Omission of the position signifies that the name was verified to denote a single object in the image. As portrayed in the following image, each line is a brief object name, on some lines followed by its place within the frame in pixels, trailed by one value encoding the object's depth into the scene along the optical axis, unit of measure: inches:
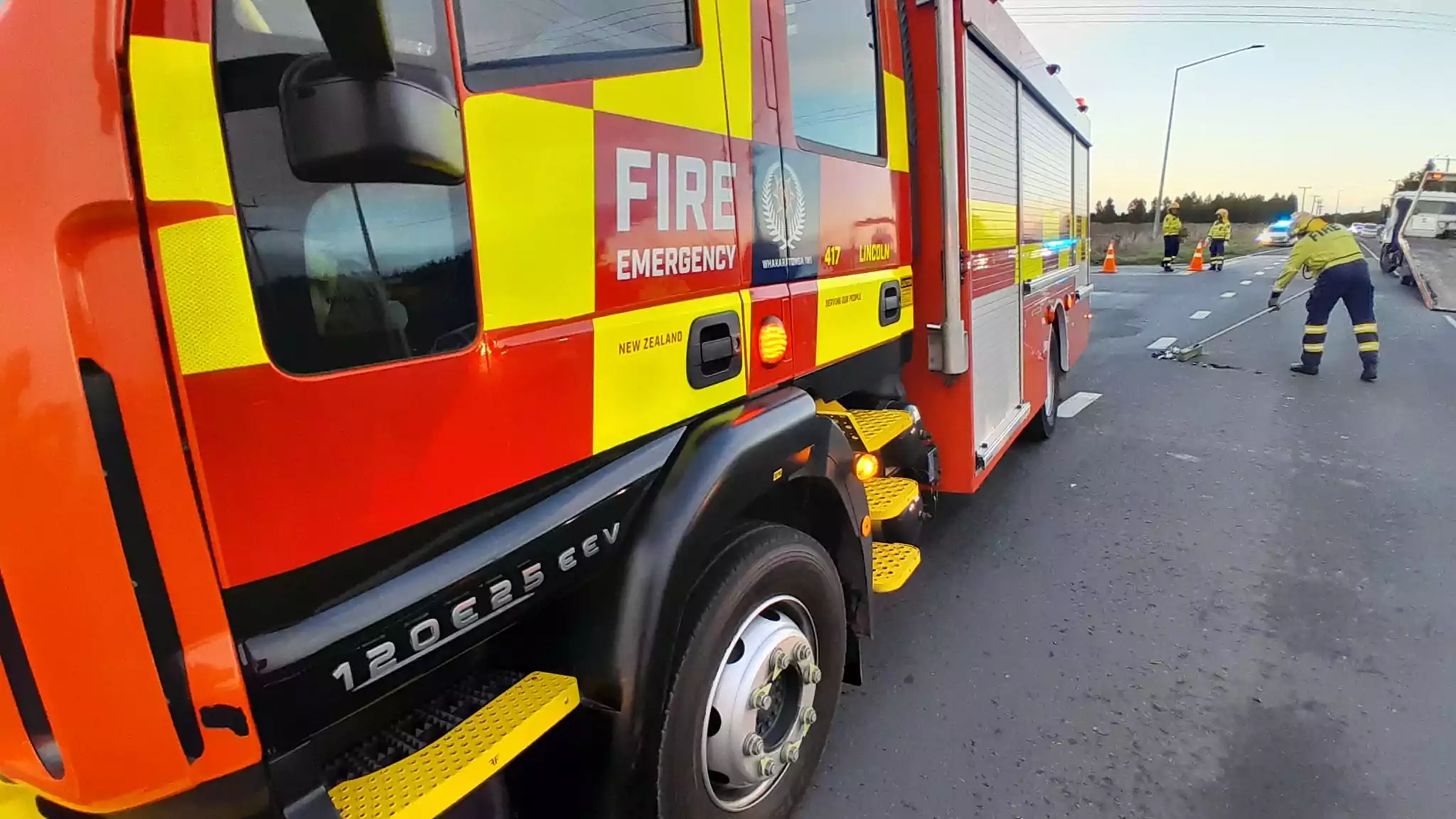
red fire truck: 38.1
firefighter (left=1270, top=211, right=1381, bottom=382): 323.0
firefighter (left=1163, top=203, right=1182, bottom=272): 851.4
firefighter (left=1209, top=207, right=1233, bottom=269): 875.4
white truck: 689.0
